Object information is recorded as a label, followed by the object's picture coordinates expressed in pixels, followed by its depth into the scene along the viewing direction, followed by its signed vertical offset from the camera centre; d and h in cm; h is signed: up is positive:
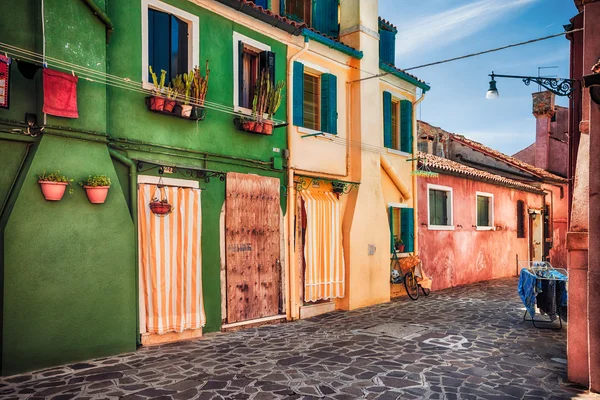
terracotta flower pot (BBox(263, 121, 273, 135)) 938 +162
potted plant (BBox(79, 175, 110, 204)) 656 +29
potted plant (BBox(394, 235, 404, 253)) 1353 -114
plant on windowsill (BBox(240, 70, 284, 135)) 921 +208
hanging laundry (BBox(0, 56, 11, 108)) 589 +164
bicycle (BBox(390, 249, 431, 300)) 1307 -202
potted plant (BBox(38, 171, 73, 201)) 611 +30
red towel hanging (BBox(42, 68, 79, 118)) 620 +155
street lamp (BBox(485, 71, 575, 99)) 901 +242
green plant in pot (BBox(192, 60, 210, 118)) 812 +206
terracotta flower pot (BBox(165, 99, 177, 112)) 772 +170
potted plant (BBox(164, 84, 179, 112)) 773 +181
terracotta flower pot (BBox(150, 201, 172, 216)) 761 -1
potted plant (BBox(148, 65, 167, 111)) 761 +189
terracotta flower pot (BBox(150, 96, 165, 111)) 761 +172
